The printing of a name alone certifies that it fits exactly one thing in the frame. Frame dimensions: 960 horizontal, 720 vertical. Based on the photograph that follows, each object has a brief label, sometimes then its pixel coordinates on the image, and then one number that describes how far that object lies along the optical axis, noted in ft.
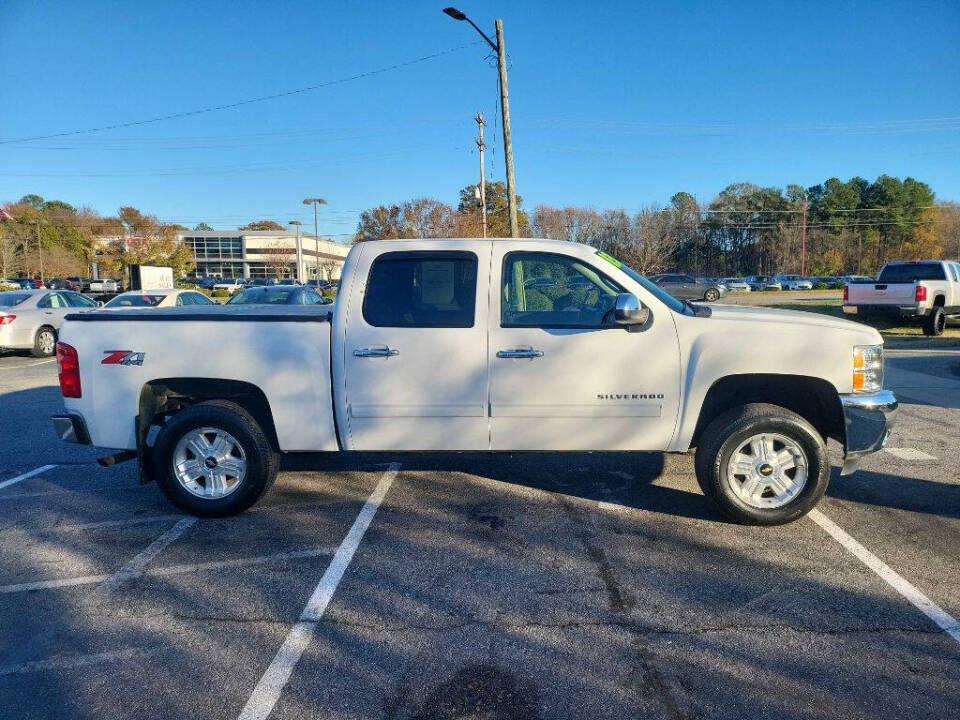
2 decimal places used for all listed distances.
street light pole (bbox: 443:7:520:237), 63.26
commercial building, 303.27
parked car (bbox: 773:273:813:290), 197.92
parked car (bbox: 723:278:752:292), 183.98
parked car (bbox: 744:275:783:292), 199.93
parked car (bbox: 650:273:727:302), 121.19
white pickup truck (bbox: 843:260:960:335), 50.90
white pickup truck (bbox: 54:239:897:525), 14.19
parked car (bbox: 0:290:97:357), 46.96
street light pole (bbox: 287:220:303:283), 214.28
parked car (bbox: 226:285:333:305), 51.88
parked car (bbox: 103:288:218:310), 51.01
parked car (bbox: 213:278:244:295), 219.12
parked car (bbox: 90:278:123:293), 157.71
